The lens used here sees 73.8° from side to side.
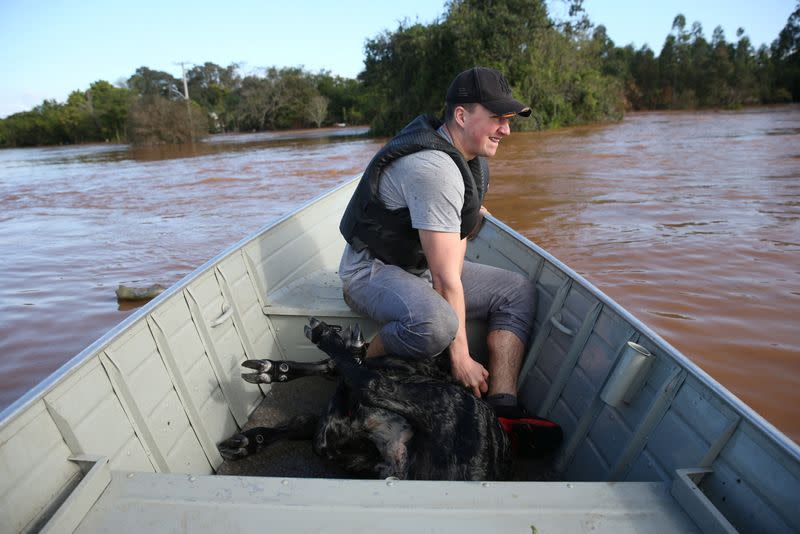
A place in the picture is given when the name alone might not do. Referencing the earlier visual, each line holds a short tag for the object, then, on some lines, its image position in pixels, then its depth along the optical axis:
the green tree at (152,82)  60.84
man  2.41
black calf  1.90
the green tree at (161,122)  37.41
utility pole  39.45
